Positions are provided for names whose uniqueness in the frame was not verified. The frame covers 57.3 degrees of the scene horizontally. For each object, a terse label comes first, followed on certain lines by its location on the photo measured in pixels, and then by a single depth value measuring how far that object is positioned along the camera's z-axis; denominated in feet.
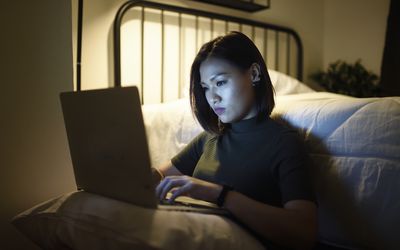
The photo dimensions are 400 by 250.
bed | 2.16
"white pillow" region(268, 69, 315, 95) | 5.85
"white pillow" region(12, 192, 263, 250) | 2.09
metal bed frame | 5.47
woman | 2.39
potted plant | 7.61
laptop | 2.16
